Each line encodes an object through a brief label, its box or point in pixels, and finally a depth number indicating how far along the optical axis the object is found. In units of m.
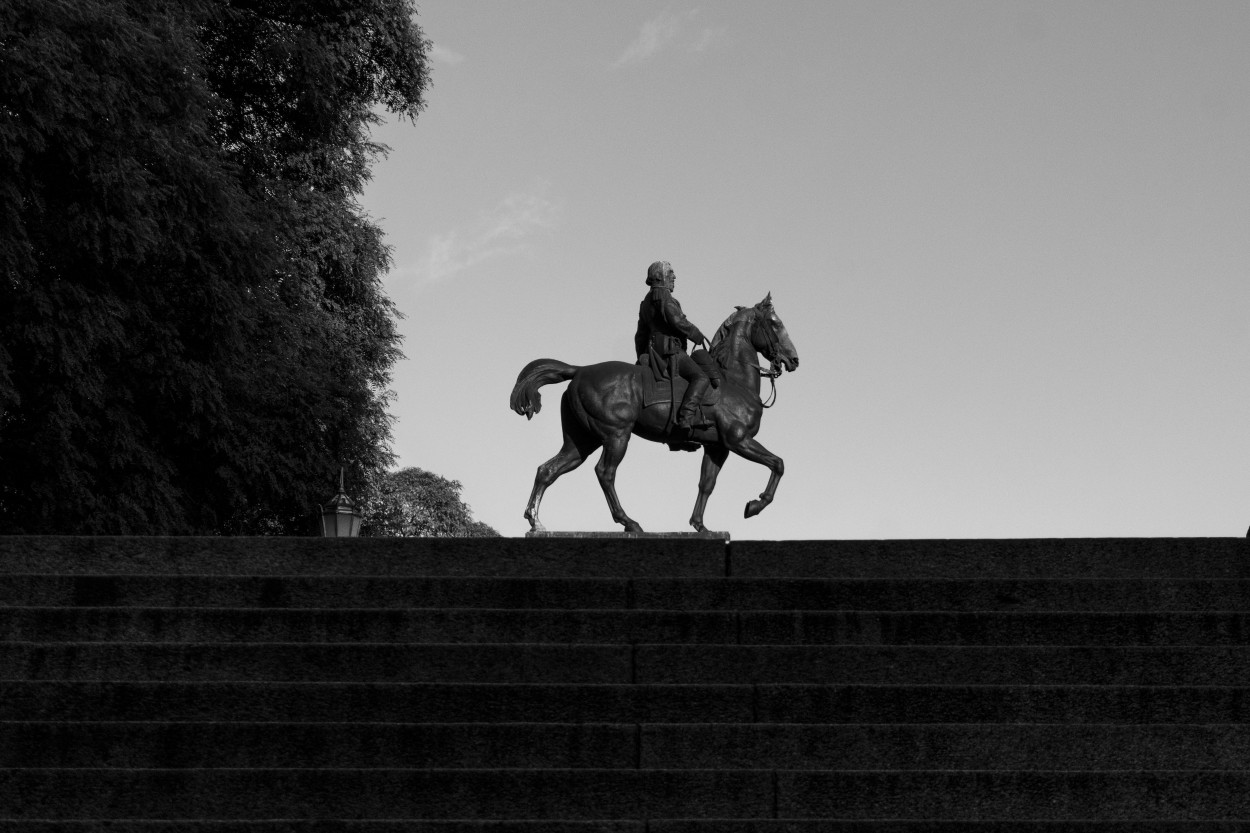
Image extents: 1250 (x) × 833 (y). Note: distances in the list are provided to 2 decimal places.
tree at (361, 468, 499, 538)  63.19
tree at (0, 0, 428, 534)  18.14
